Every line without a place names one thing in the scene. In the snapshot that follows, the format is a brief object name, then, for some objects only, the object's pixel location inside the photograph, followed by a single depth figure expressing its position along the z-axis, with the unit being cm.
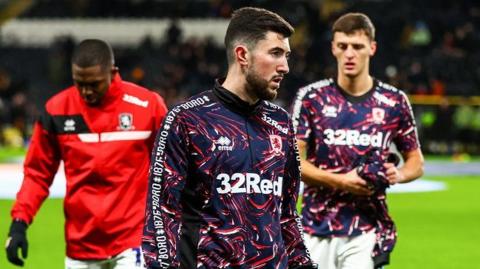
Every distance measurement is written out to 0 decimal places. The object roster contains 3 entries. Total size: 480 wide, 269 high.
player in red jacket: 1229
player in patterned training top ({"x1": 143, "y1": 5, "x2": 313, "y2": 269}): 811
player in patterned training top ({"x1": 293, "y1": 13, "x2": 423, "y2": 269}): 1293
